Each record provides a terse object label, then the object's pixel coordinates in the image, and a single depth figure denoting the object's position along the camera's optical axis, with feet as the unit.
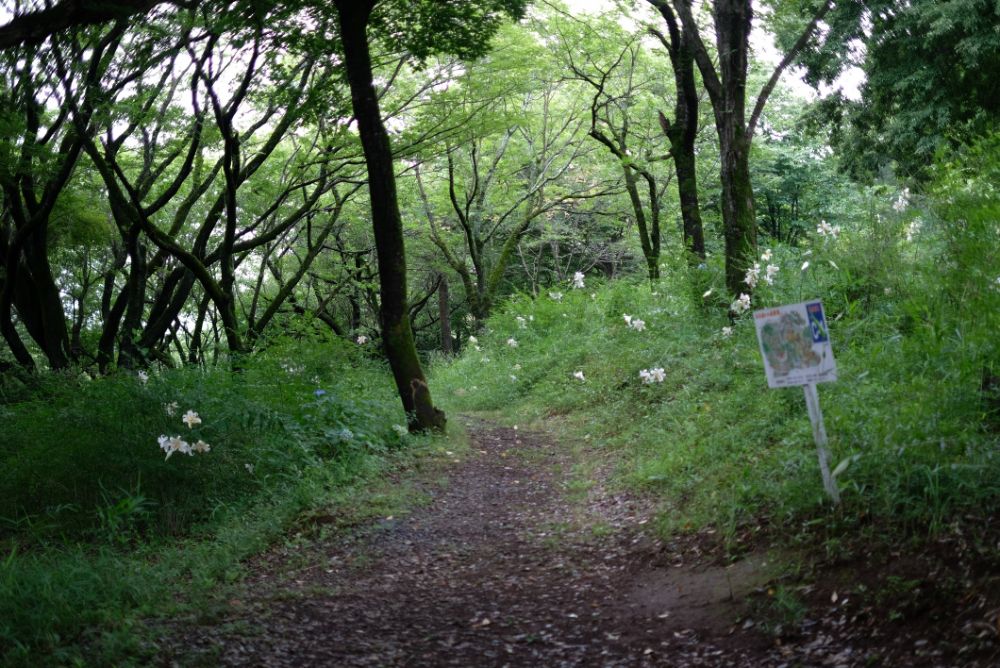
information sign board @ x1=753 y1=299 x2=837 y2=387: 14.32
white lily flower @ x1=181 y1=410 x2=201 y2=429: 21.02
